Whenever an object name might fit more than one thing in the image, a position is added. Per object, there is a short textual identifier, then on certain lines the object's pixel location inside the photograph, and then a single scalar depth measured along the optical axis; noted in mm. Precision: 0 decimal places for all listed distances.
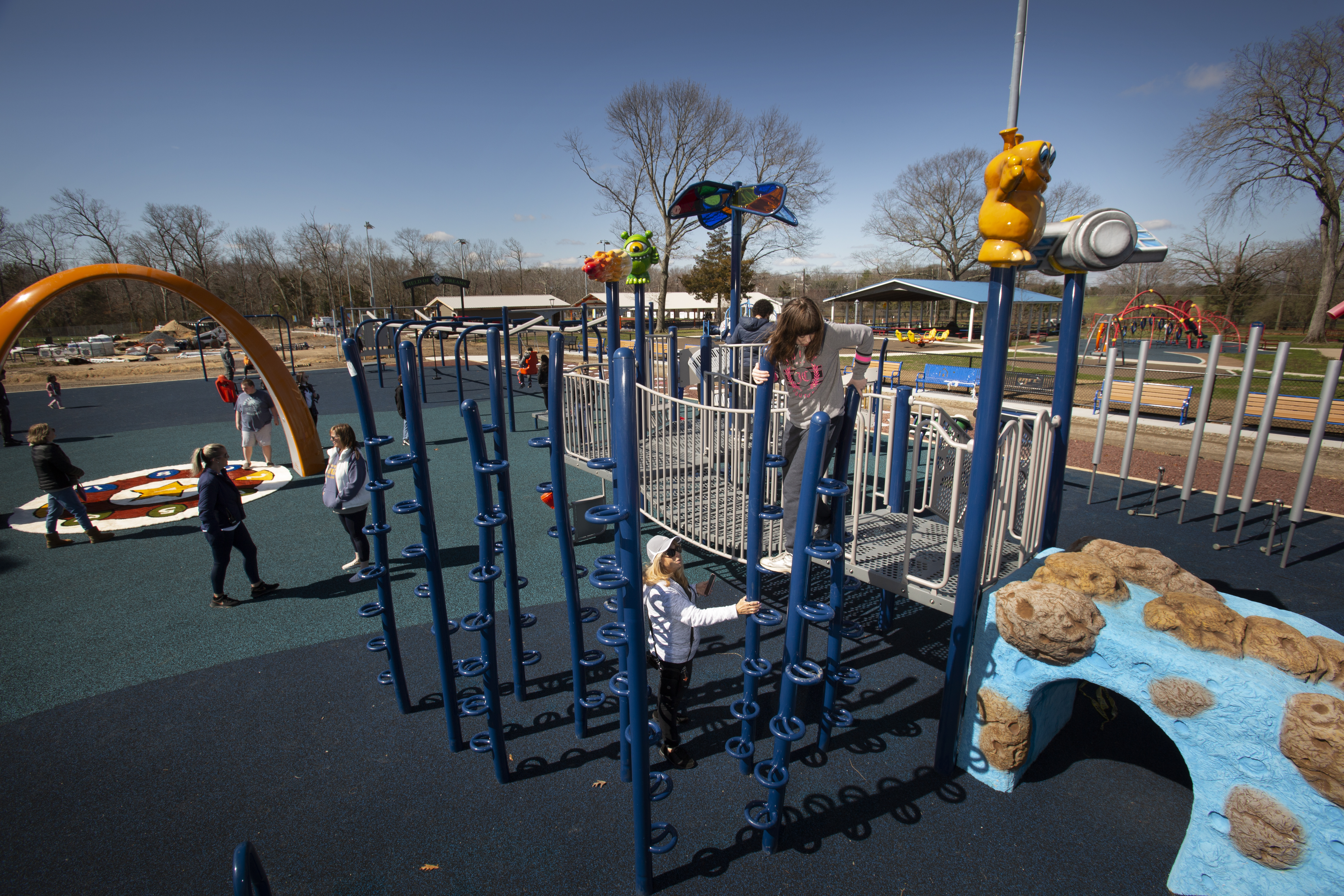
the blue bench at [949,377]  15617
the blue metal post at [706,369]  7895
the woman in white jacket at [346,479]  5441
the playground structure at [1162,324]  24344
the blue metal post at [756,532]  2828
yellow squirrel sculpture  2744
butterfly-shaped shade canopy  7375
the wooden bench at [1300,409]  9664
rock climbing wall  2479
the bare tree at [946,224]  46438
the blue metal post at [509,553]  3584
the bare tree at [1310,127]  26281
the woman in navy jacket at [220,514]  5047
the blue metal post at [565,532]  3279
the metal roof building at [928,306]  18734
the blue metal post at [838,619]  3027
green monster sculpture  7570
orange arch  8797
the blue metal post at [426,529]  3148
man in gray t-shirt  9438
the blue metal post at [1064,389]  3824
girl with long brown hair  3605
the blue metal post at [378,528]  3500
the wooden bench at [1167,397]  11945
